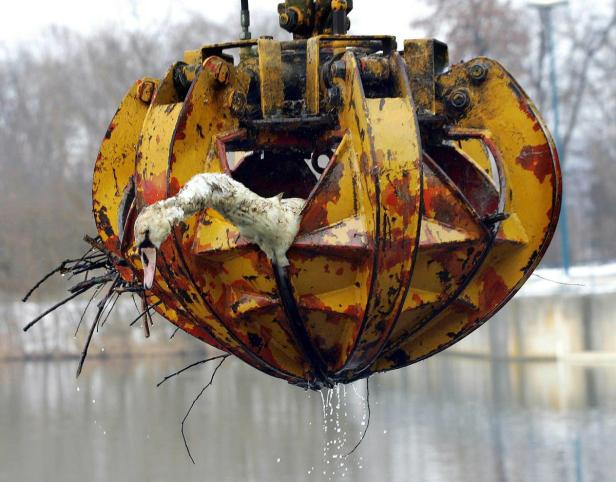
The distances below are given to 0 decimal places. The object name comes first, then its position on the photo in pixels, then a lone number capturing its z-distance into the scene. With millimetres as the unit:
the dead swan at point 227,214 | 5711
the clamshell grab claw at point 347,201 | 6590
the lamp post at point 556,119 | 40625
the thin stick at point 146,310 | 7541
